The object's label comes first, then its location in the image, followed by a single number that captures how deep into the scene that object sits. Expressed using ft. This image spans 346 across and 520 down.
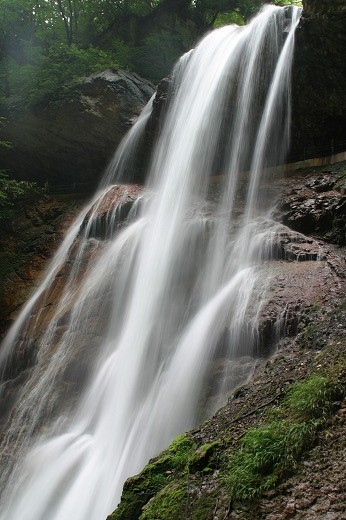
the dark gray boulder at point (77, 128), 53.01
